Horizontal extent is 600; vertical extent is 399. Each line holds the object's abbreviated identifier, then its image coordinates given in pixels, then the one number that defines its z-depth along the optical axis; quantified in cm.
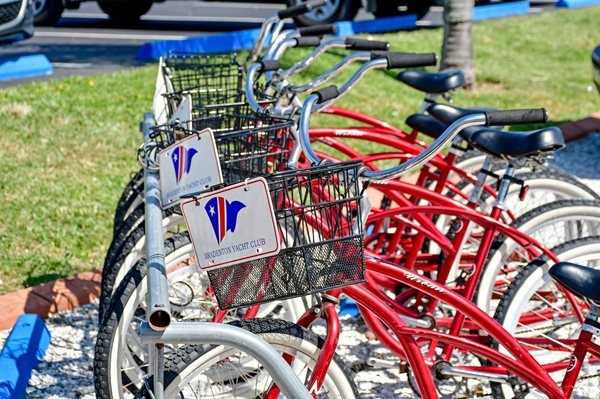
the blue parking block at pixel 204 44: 988
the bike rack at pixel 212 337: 202
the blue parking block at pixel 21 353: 367
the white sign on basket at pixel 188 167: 270
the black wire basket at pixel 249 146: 306
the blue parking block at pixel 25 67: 902
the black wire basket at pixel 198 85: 385
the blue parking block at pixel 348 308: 459
